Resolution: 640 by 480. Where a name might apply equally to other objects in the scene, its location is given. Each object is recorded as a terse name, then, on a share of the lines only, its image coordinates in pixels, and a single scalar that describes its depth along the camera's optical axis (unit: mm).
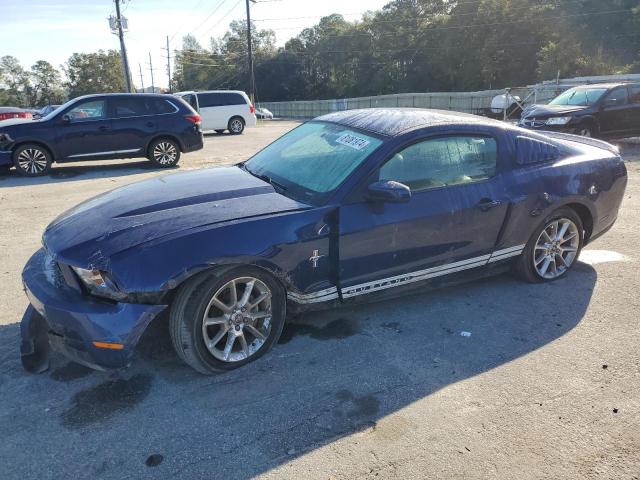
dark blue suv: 9750
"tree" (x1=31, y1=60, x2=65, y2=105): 88438
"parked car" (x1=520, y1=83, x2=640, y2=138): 11883
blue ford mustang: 2768
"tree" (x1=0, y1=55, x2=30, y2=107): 87138
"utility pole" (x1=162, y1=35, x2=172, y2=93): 84188
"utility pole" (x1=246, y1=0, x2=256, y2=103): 43912
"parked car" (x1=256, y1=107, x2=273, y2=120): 43500
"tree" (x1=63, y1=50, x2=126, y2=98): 80500
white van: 20094
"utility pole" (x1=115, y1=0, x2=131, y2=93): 32281
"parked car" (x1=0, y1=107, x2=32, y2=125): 18531
